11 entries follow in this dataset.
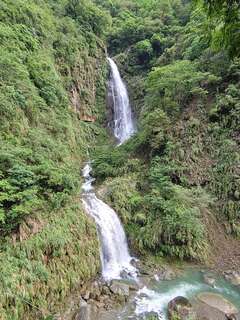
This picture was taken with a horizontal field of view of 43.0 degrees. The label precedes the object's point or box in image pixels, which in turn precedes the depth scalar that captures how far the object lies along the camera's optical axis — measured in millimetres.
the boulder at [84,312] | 9098
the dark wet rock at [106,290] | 10391
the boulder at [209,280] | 11591
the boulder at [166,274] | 11801
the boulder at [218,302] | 9936
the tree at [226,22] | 3527
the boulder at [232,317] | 9419
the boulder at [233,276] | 11820
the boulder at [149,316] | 9305
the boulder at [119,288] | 10422
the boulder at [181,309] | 9297
